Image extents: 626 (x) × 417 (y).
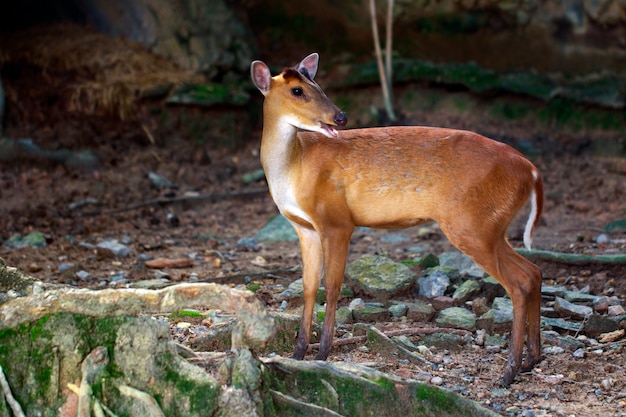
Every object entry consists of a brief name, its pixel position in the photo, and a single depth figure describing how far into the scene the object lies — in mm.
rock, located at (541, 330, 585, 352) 11031
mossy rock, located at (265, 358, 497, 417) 7867
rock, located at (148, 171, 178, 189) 20636
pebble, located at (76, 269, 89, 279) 14524
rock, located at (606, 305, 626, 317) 12164
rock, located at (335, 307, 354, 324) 11680
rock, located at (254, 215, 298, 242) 17703
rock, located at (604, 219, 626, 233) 17234
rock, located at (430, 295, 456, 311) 12586
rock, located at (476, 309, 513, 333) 11570
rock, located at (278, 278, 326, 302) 12691
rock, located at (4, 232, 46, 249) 16219
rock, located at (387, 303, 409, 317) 12047
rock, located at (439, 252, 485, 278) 14325
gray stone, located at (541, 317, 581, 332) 11766
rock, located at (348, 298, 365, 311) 12359
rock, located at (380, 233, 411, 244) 17484
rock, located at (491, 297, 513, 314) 12095
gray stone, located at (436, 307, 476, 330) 11586
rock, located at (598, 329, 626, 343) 11237
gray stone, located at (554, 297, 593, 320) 12156
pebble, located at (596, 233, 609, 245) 16359
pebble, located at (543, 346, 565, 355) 10906
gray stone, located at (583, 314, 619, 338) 11477
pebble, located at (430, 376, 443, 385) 9423
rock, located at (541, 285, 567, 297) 13078
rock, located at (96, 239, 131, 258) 15805
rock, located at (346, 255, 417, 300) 12867
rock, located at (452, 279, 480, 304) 12773
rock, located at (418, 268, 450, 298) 13031
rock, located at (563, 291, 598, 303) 12773
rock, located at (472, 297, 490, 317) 12117
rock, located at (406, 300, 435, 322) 11930
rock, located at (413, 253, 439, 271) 14180
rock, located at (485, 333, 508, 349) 11091
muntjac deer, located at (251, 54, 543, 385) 10266
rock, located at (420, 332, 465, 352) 10867
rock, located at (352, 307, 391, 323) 11883
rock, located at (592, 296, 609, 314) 12406
